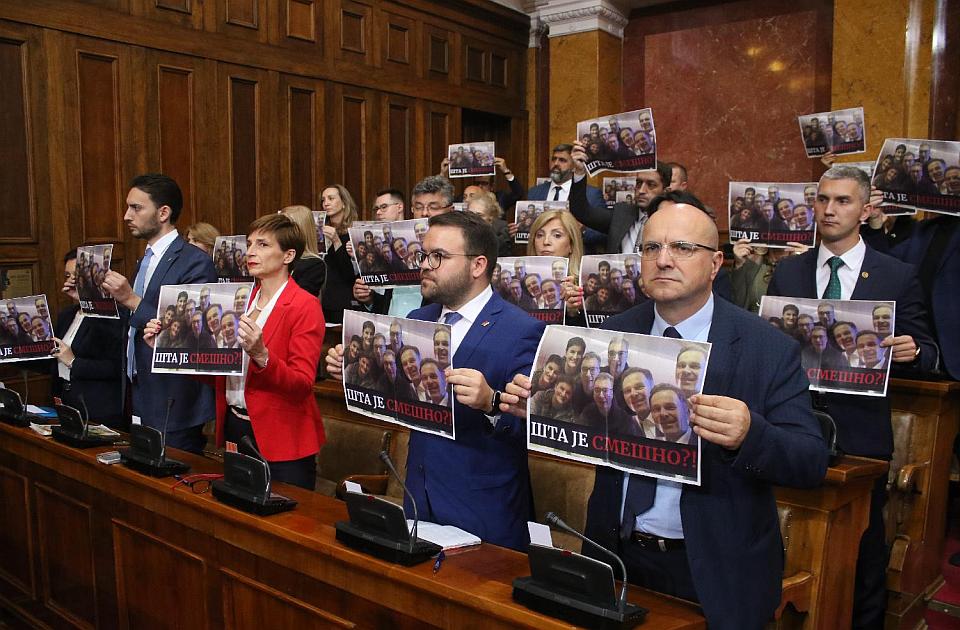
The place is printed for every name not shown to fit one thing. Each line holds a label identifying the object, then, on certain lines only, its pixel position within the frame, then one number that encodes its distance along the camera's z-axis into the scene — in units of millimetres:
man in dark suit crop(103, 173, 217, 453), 3299
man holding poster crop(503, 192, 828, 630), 1711
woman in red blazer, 2768
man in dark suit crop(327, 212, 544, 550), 2324
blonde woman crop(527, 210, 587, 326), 3859
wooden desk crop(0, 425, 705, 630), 1890
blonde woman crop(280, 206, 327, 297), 4219
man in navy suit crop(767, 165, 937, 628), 3002
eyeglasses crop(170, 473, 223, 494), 2586
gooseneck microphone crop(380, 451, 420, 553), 1962
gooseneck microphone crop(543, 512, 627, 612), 1632
